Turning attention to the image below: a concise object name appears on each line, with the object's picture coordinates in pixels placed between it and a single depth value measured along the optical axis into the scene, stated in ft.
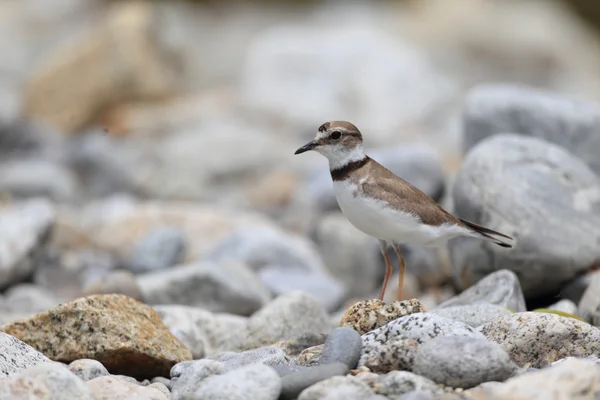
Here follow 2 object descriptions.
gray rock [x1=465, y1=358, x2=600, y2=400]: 25.16
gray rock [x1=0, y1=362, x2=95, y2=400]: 26.03
